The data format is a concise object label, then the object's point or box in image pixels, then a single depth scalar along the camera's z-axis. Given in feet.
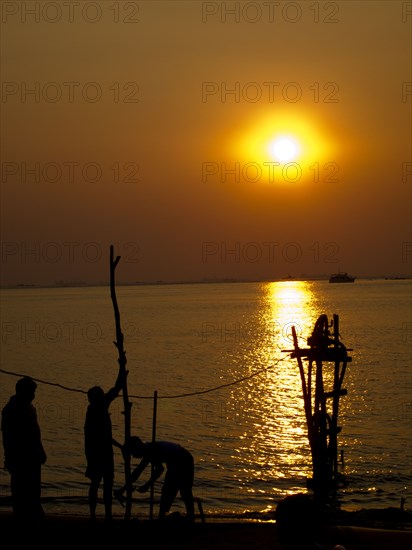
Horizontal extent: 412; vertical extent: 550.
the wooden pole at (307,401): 61.98
